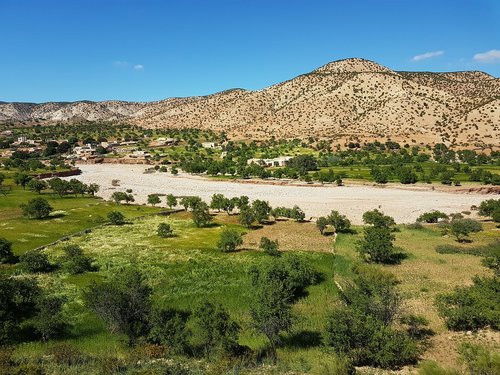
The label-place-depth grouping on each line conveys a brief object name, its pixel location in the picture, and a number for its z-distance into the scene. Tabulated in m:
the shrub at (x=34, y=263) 41.00
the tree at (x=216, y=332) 25.69
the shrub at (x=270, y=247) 48.69
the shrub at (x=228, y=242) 50.44
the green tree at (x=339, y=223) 61.41
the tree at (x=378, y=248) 46.12
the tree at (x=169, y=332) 26.56
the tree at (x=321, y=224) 60.69
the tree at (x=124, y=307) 29.00
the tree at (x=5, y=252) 44.00
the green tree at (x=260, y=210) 67.19
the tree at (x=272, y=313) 26.95
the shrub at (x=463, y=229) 55.06
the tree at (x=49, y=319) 28.45
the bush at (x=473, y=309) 29.00
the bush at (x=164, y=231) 57.37
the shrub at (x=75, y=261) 41.28
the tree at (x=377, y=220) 62.06
